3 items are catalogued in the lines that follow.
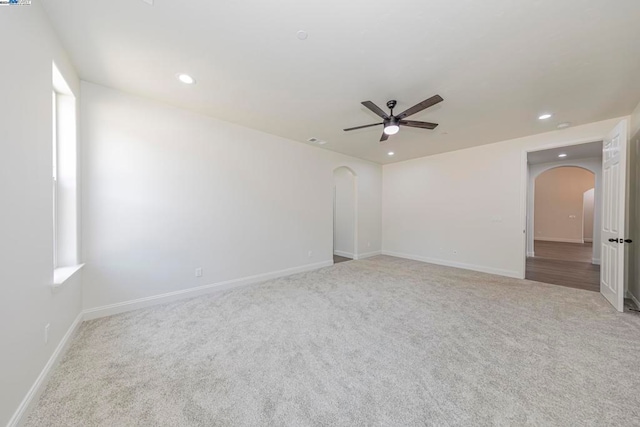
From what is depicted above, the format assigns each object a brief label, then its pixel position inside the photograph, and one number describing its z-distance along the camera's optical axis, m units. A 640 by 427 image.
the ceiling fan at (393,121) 2.56
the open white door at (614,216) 2.90
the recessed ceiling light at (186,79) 2.47
